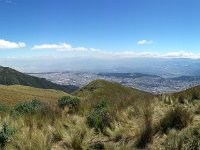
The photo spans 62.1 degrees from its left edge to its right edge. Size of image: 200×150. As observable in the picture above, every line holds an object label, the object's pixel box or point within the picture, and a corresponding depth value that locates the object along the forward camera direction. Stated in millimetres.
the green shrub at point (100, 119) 6010
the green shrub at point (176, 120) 5318
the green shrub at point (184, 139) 3893
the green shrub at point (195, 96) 9409
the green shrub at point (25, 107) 8633
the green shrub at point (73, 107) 8220
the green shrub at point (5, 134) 4870
